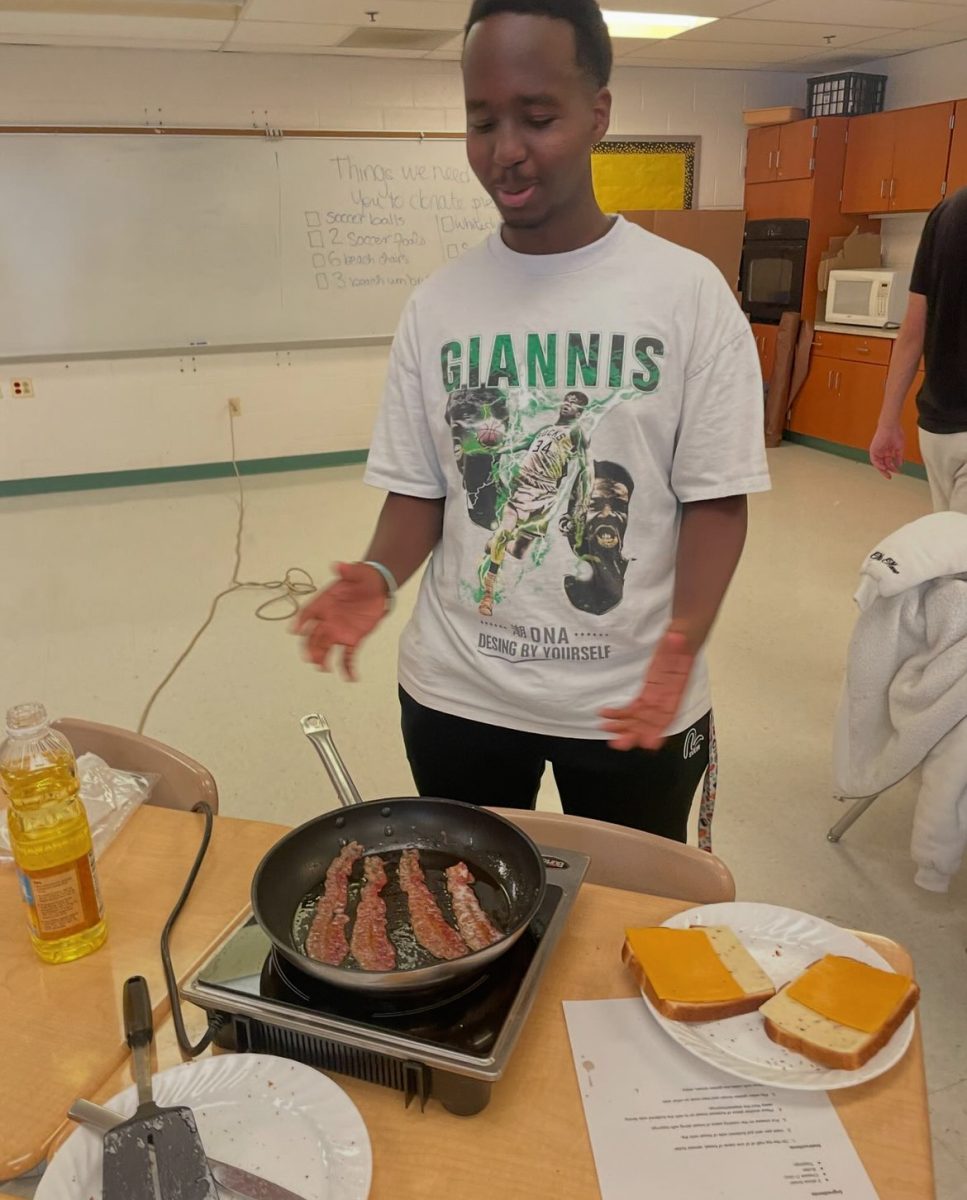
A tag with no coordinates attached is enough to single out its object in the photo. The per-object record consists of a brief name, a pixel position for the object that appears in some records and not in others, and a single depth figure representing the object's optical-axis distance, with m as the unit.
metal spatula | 0.67
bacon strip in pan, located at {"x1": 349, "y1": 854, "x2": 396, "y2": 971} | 0.82
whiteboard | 5.00
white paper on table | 0.69
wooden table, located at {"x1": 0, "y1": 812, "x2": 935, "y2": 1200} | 0.70
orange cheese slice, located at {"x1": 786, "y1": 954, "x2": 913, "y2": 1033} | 0.79
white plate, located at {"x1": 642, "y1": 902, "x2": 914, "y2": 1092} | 0.76
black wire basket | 5.83
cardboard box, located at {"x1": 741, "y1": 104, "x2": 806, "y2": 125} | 5.95
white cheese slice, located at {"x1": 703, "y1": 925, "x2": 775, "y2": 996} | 0.84
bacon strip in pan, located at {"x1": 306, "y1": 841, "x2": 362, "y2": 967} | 0.83
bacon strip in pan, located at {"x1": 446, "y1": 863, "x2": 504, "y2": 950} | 0.84
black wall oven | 6.06
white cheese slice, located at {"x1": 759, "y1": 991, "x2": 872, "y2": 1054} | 0.77
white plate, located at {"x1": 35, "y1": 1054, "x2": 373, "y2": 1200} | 0.69
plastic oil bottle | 0.91
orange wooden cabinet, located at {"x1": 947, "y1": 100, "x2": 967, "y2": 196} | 5.10
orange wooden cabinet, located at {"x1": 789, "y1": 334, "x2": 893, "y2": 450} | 5.66
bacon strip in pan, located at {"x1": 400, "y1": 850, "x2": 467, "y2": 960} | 0.84
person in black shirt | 2.49
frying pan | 0.87
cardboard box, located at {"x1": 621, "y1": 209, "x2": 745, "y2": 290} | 6.03
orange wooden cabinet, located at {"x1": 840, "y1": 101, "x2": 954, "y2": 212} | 5.27
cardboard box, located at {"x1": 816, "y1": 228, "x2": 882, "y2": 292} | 5.91
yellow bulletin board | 6.10
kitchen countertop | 5.48
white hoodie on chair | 1.73
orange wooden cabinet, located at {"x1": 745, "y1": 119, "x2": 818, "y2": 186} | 5.88
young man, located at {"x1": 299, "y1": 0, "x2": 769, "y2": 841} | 1.06
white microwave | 5.44
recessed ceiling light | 4.64
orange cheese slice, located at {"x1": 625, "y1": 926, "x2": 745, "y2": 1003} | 0.83
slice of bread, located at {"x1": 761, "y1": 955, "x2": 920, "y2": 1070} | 0.77
